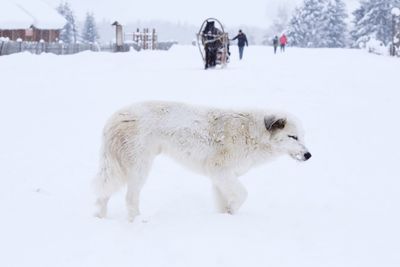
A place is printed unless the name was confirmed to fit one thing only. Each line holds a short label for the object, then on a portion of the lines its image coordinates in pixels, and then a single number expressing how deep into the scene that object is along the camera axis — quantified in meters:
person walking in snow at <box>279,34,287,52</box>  47.75
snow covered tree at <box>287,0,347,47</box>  78.62
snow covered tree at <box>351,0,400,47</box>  67.81
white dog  6.70
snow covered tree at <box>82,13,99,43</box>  87.19
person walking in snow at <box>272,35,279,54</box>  45.57
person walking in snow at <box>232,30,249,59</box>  35.17
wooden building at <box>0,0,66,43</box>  46.56
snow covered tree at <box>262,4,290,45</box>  132.62
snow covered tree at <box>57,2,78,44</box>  78.62
